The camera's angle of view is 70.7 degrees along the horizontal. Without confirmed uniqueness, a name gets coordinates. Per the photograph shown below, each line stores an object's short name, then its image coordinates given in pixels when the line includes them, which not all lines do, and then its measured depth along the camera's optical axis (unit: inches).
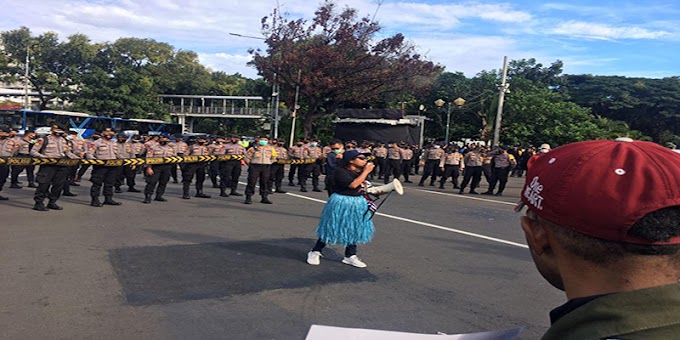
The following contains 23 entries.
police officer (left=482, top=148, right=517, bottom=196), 609.0
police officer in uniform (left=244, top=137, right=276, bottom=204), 448.8
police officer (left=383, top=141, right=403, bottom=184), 718.5
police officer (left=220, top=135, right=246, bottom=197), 498.9
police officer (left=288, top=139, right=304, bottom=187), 588.4
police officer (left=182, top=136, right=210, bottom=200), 473.6
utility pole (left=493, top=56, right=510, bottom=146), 938.1
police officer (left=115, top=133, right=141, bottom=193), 481.4
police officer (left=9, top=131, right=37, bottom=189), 422.9
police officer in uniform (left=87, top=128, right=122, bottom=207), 398.9
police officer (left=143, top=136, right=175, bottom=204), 428.5
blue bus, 1381.9
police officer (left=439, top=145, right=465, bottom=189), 647.1
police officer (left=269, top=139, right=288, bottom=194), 523.8
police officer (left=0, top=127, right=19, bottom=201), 413.1
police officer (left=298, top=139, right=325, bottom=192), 580.9
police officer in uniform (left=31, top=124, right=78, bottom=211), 365.4
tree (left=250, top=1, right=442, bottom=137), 956.0
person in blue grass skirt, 232.5
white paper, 57.6
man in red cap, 39.4
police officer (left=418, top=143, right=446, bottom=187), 708.0
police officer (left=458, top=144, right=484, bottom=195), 609.0
